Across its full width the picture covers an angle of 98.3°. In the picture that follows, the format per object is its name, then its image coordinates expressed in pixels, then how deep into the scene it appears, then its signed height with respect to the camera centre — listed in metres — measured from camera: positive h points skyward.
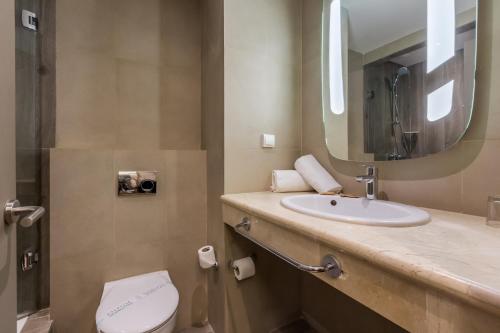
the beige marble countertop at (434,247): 0.34 -0.18
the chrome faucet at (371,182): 0.99 -0.08
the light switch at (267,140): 1.36 +0.16
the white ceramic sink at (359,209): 0.64 -0.17
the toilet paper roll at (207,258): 1.31 -0.57
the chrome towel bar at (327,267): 0.57 -0.28
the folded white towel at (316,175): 1.23 -0.06
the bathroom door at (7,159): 0.53 +0.01
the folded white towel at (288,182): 1.28 -0.10
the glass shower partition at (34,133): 1.12 +0.18
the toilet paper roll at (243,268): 1.20 -0.58
